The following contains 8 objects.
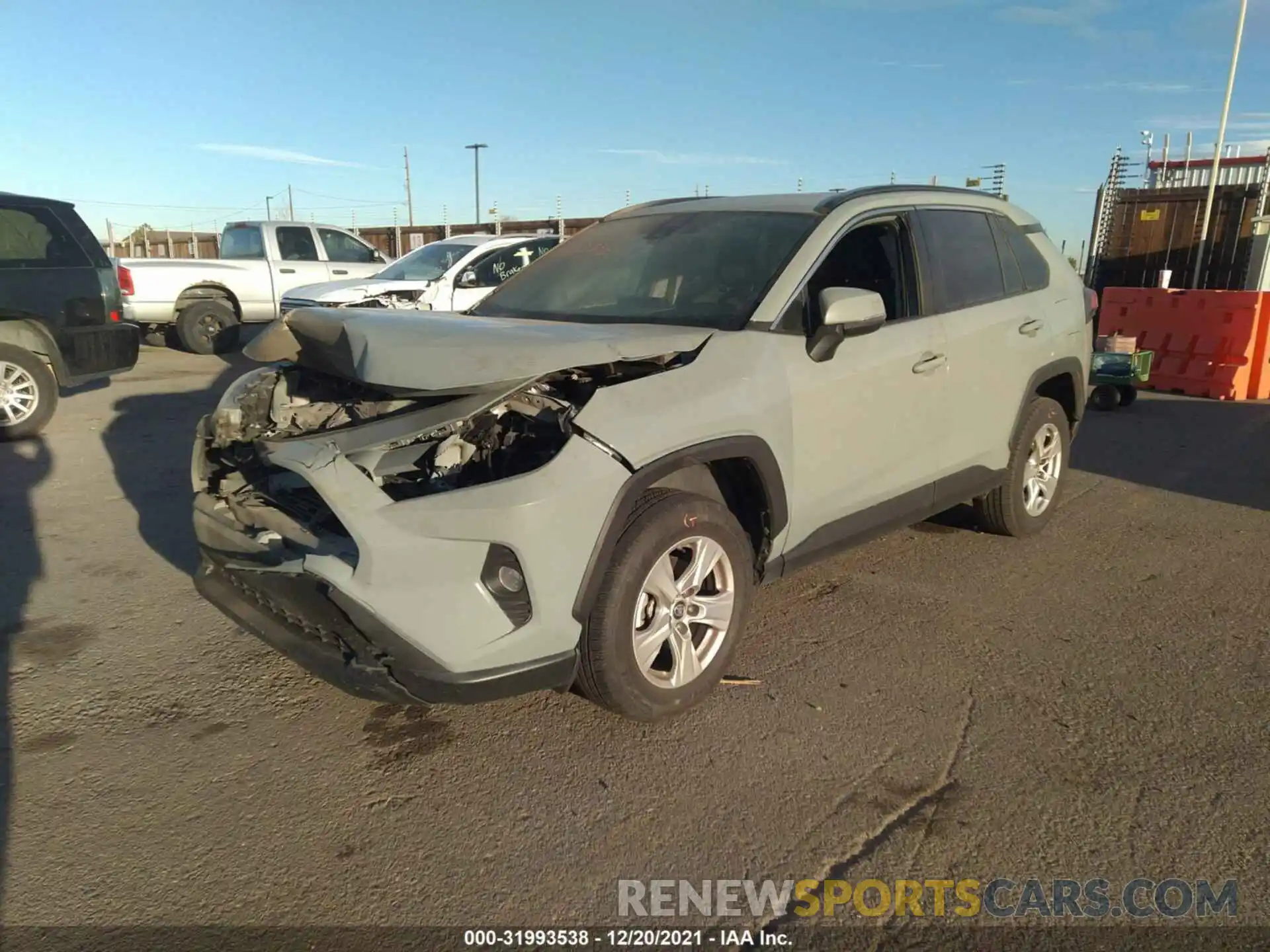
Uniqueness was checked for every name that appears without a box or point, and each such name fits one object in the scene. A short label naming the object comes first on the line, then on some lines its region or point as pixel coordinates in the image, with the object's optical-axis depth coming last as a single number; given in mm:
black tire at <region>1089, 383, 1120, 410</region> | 9578
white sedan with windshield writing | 10922
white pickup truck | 12836
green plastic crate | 9344
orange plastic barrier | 10211
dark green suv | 7371
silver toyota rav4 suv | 2695
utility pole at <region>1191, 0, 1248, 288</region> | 15742
